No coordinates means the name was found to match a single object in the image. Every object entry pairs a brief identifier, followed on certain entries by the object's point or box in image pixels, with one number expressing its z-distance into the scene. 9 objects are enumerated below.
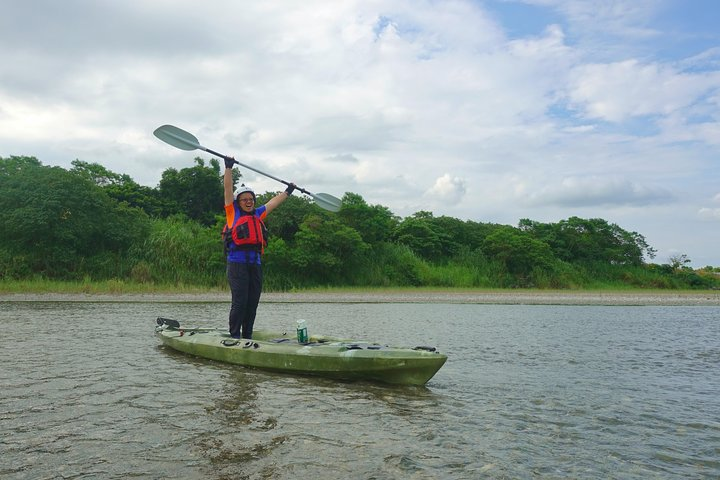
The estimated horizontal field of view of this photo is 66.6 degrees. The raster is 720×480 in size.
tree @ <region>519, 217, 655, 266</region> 38.31
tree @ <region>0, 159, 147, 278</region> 23.80
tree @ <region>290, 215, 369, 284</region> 27.02
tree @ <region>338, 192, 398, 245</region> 31.41
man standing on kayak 7.42
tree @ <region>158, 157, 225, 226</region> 35.44
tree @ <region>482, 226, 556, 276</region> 33.00
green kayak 6.13
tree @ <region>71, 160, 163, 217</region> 34.00
